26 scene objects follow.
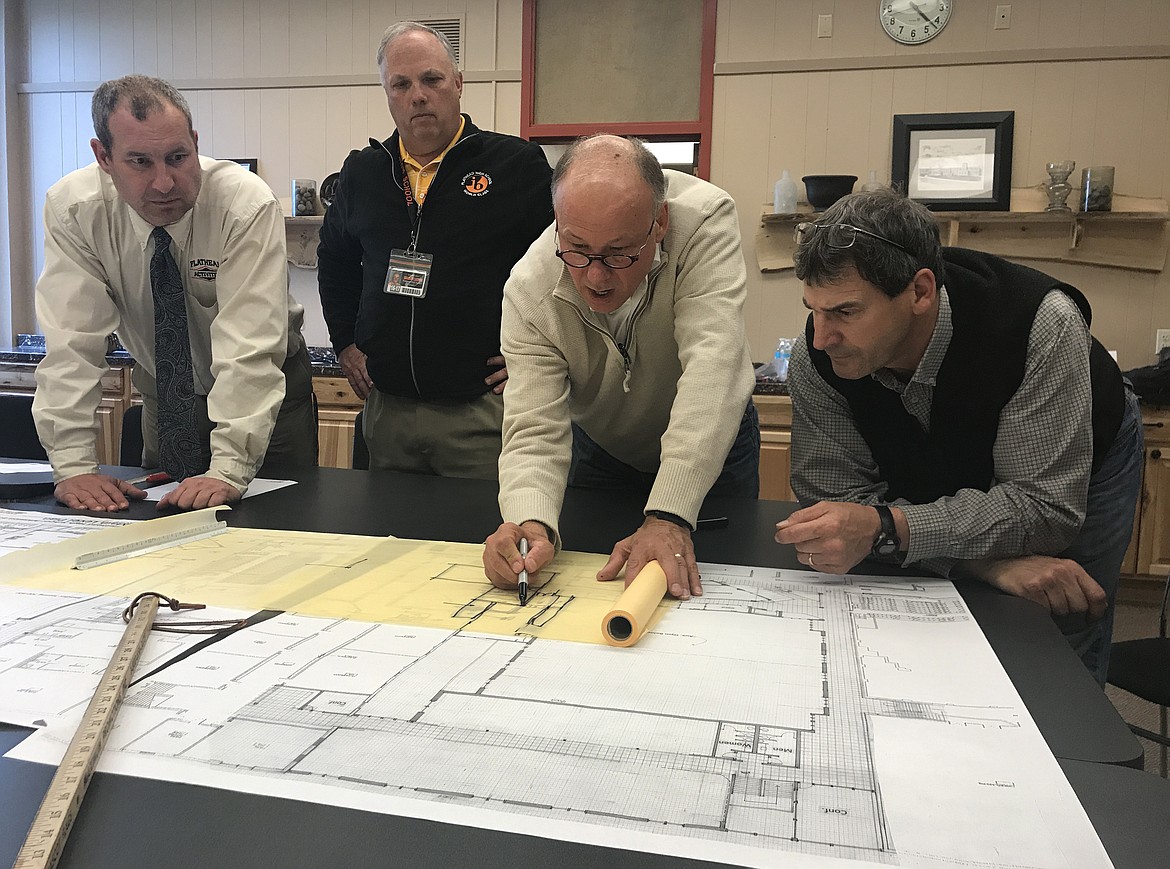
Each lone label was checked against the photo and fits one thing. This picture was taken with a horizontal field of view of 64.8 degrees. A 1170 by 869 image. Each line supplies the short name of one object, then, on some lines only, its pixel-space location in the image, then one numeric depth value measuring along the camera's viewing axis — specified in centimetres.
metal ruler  127
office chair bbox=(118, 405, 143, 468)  232
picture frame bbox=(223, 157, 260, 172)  481
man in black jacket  222
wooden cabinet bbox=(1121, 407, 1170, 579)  362
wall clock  398
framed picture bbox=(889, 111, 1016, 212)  397
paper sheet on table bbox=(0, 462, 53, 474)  192
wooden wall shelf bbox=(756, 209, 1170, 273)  392
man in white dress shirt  176
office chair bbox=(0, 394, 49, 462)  264
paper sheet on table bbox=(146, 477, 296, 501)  175
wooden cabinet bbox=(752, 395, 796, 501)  378
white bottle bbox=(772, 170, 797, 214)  410
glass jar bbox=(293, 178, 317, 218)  462
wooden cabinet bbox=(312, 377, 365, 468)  416
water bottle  414
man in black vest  128
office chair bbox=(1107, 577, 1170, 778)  180
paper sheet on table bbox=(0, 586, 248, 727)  82
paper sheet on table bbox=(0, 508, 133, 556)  138
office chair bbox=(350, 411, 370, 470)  249
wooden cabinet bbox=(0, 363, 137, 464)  439
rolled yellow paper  98
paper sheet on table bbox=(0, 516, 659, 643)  108
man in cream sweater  133
